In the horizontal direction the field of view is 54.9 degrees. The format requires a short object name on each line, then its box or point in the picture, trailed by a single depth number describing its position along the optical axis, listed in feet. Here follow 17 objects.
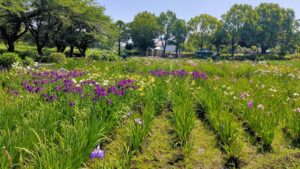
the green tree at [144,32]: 199.42
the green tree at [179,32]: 212.43
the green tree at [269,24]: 188.75
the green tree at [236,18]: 190.70
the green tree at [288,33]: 184.19
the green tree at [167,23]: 219.82
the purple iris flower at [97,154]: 8.90
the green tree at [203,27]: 207.21
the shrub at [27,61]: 49.55
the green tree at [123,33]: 211.88
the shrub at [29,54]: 74.23
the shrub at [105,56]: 76.79
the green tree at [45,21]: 95.69
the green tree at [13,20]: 90.07
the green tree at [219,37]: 193.26
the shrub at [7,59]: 46.73
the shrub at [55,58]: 64.54
